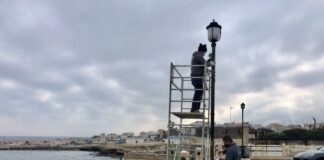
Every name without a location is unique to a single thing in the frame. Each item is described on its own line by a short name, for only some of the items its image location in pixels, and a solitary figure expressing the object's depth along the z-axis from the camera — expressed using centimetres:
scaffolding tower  1110
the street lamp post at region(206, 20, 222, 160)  1119
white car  1492
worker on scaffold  1145
